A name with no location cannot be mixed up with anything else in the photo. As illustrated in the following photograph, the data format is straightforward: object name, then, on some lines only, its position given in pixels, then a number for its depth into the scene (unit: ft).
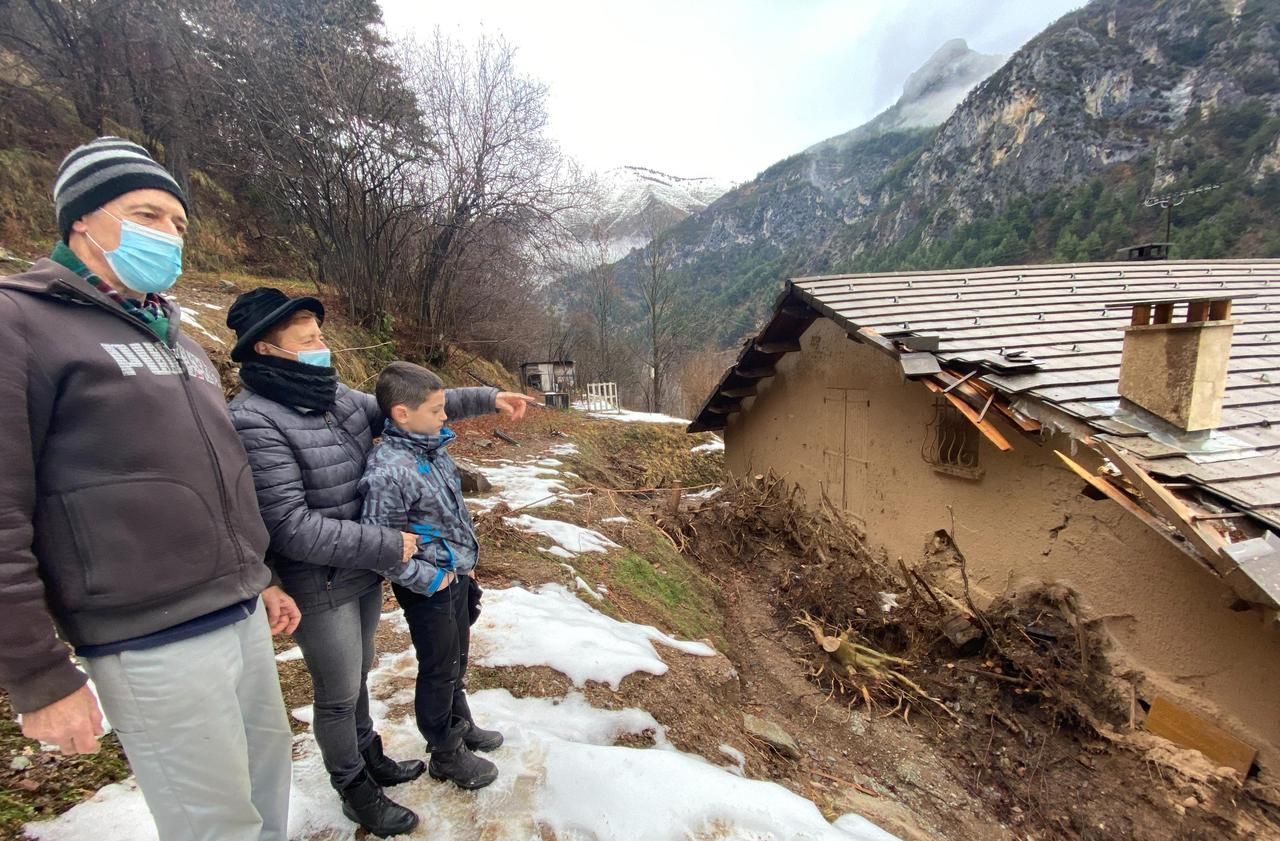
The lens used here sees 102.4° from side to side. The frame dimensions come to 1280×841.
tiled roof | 10.37
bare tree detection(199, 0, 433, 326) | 32.24
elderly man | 3.37
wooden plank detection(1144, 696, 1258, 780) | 10.73
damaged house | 10.17
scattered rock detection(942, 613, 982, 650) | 15.48
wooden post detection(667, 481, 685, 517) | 26.27
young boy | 5.95
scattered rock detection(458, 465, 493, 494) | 21.61
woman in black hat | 5.05
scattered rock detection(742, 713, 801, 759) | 11.04
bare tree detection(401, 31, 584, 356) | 39.32
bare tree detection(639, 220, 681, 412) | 103.09
